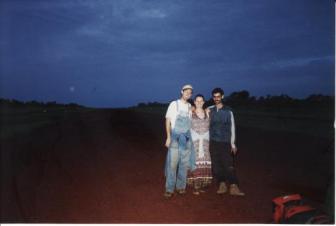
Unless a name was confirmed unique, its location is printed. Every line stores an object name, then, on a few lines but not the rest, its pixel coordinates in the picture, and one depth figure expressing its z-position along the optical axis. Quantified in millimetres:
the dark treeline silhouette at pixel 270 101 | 30152
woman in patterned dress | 6492
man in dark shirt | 6500
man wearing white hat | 6312
